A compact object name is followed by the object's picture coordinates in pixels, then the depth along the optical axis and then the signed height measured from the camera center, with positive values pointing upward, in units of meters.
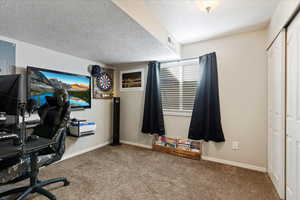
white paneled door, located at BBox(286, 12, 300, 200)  1.36 -0.14
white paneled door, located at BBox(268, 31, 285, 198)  1.66 -0.16
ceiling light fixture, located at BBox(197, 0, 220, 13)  1.67 +1.14
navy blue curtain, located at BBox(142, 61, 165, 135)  3.13 -0.11
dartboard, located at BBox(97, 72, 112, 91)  3.40 +0.45
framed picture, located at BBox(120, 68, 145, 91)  3.51 +0.50
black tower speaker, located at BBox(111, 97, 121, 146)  3.56 -0.53
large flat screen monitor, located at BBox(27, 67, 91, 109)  2.29 +0.27
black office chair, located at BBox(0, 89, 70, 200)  1.45 -0.62
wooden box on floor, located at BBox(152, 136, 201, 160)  2.77 -1.04
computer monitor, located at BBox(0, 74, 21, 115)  1.28 +0.04
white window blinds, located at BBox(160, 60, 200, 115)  2.94 +0.31
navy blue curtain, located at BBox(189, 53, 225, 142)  2.58 -0.11
